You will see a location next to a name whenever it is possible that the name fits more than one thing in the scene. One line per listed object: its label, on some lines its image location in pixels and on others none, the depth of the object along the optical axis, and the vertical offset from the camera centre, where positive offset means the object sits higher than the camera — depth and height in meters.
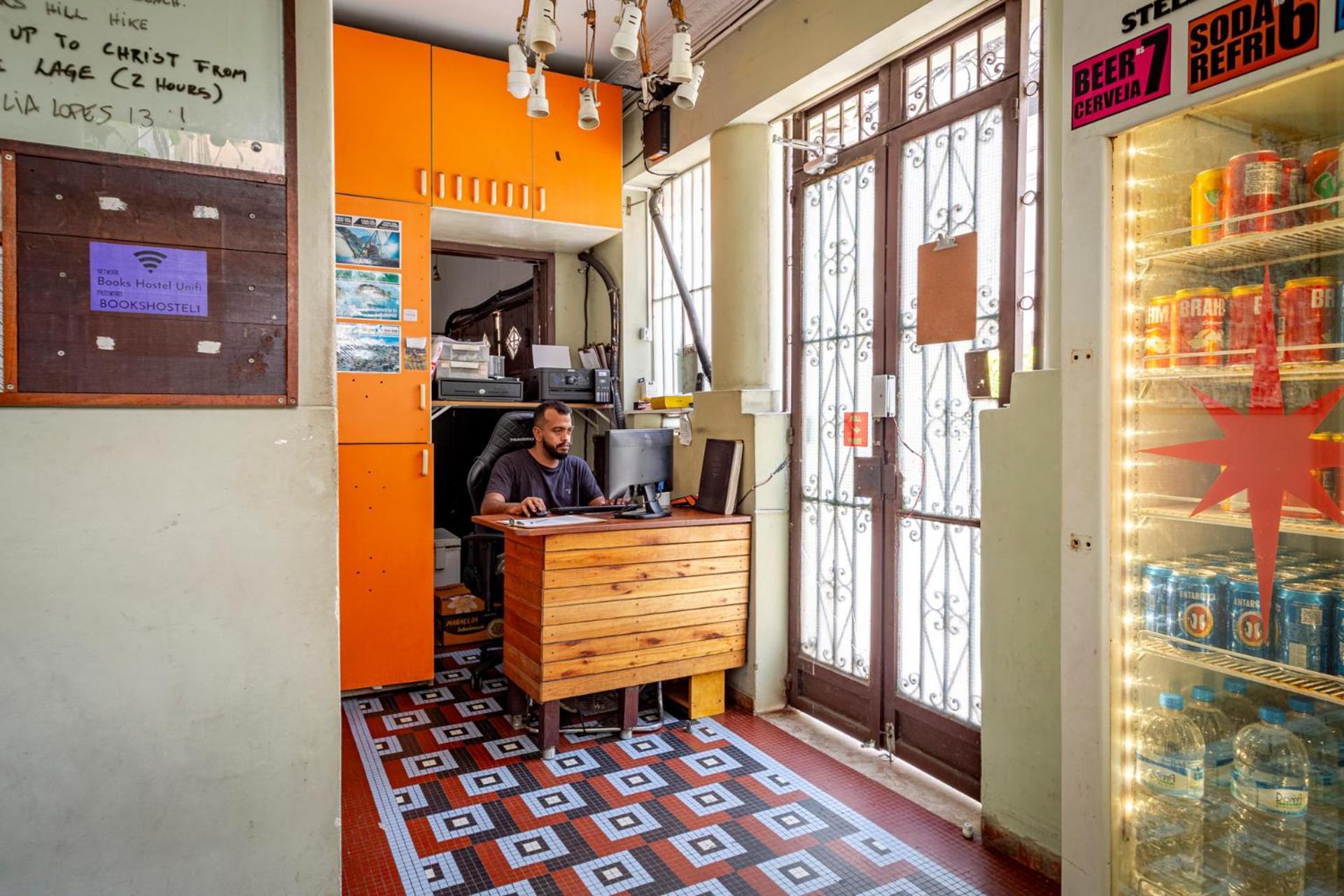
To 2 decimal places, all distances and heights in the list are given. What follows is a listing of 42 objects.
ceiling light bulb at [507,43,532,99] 2.80 +1.26
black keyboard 3.74 -0.40
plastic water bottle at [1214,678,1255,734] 1.87 -0.68
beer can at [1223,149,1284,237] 1.69 +0.52
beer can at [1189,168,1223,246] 1.79 +0.51
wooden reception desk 3.18 -0.77
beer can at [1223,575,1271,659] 1.73 -0.44
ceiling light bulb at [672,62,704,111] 2.64 +1.12
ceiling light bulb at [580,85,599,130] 2.90 +1.19
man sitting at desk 4.09 -0.23
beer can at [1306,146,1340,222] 1.62 +0.52
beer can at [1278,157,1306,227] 1.70 +0.52
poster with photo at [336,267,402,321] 3.86 +0.66
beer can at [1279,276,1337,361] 1.63 +0.23
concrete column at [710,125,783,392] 3.75 +0.79
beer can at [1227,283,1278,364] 1.76 +0.24
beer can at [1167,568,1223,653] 1.80 -0.43
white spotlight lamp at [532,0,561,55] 2.44 +1.24
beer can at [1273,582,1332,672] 1.63 -0.42
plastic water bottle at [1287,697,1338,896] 1.64 -0.81
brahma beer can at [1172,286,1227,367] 1.81 +0.23
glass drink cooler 1.65 -0.16
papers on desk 3.37 -0.43
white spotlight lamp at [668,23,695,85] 2.58 +1.21
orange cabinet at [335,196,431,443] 3.87 +0.24
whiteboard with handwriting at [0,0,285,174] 1.59 +0.74
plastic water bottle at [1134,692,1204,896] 1.86 -0.94
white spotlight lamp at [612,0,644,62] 2.40 +1.20
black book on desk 3.72 -0.25
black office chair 3.85 -0.75
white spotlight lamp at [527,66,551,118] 2.98 +1.26
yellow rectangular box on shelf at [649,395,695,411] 4.31 +0.13
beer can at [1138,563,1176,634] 1.89 -0.41
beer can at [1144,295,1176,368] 1.89 +0.23
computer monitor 3.78 -0.19
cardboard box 4.67 -1.17
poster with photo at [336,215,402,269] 3.87 +0.92
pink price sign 1.71 +0.79
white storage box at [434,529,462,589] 5.15 -0.89
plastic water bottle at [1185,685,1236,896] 1.84 -0.88
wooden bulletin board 1.59 +0.44
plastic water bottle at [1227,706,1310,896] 1.68 -0.84
